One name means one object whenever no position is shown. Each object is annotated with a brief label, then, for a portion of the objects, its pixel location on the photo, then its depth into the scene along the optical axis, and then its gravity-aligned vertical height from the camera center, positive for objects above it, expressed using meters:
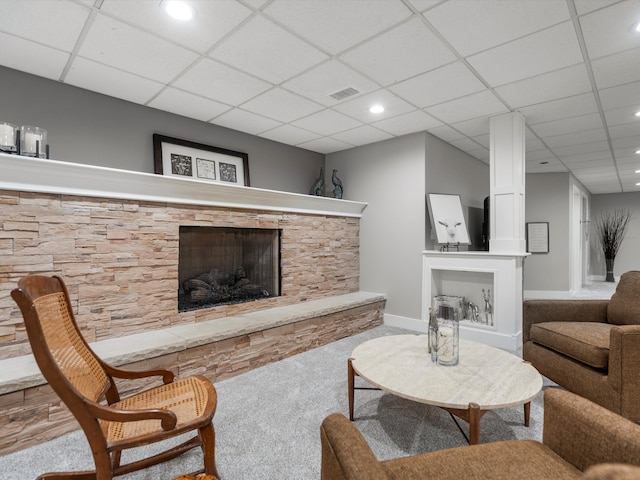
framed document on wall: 6.43 +0.10
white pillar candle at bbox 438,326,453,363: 1.96 -0.62
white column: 3.52 +0.65
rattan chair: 1.15 -0.65
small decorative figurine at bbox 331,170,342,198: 4.70 +0.79
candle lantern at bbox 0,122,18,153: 2.28 +0.73
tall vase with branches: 8.38 +0.26
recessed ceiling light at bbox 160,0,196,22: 1.86 +1.34
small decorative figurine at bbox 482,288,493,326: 3.82 -0.77
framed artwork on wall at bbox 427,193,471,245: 4.10 +0.30
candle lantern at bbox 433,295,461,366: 1.96 -0.60
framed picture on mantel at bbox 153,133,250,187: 3.34 +0.89
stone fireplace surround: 2.15 -0.29
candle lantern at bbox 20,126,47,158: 2.38 +0.72
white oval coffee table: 1.54 -0.73
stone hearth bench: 1.86 -0.86
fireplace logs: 3.34 -0.51
